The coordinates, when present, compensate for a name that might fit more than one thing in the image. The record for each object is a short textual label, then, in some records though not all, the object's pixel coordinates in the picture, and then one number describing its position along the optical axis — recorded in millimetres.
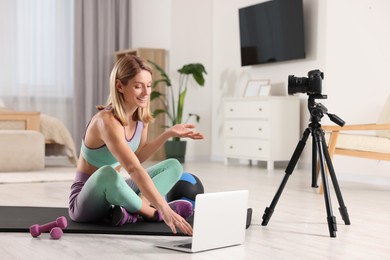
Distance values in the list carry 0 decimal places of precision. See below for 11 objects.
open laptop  2471
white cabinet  6984
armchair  4836
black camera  3068
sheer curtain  8219
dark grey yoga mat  2893
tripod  3080
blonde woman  2715
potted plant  8070
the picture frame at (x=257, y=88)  7338
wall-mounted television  6879
